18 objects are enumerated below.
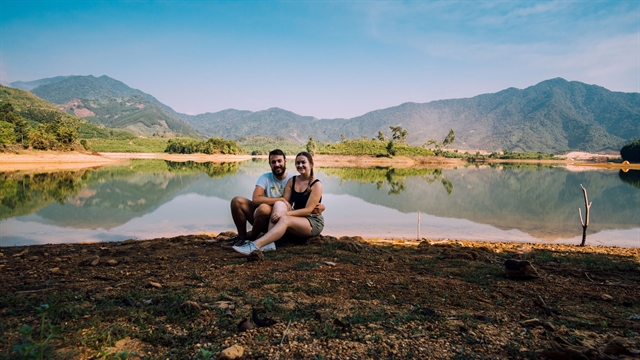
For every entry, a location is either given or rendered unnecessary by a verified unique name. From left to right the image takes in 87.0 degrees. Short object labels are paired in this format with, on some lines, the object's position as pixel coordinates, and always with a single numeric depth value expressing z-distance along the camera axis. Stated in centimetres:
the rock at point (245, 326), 253
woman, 522
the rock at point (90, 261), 448
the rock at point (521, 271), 418
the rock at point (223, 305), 293
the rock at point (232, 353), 212
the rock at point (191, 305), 286
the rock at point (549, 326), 273
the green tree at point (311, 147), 8865
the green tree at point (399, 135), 9856
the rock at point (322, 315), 281
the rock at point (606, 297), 365
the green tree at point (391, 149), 8510
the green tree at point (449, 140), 9652
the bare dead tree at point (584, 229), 931
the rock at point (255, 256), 467
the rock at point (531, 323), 280
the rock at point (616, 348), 223
